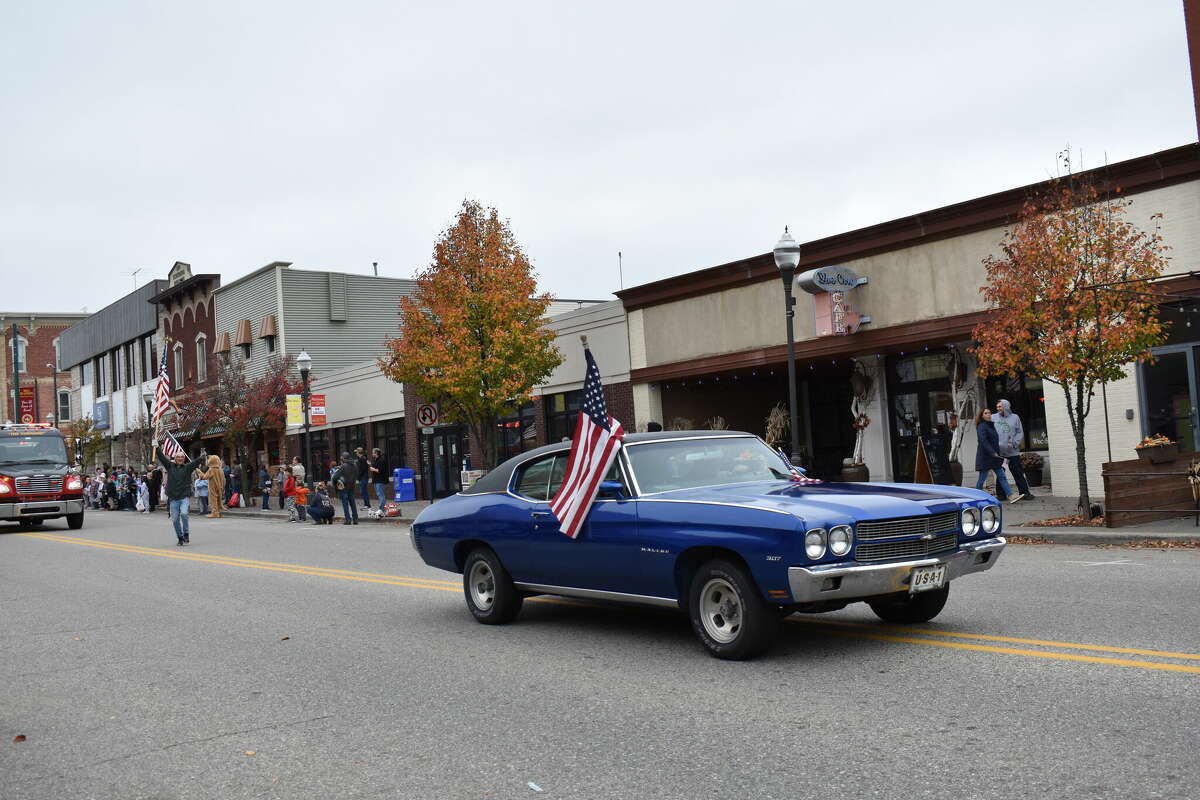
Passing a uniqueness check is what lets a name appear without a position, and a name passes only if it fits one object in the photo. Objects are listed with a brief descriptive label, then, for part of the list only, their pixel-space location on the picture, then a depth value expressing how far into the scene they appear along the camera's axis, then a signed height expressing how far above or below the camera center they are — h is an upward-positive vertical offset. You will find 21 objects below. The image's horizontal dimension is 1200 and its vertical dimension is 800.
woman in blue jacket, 18.25 -0.27
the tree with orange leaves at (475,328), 26.28 +3.31
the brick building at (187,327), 51.78 +7.65
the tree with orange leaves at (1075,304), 14.86 +1.67
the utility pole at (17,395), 64.18 +6.03
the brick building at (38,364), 78.88 +9.40
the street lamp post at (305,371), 30.81 +2.89
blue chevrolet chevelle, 6.59 -0.62
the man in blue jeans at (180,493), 21.34 -0.21
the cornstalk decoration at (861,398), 23.72 +0.89
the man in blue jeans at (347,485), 25.86 -0.32
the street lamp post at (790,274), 17.95 +2.80
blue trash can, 30.41 -0.44
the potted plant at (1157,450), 14.95 -0.41
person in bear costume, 33.34 -0.19
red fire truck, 28.81 +0.32
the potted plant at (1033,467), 21.32 -0.76
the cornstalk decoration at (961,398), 21.69 +0.68
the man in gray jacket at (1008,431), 18.89 -0.02
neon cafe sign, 21.92 +2.95
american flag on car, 8.00 -0.06
